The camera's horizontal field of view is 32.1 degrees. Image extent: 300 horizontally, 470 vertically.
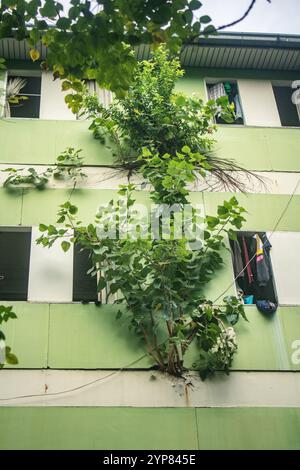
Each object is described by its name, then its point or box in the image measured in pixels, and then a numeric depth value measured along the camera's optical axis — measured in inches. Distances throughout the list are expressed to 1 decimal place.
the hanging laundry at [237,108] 384.2
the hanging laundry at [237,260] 312.3
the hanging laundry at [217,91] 393.1
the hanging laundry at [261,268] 303.9
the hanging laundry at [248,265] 313.0
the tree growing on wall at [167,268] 268.1
